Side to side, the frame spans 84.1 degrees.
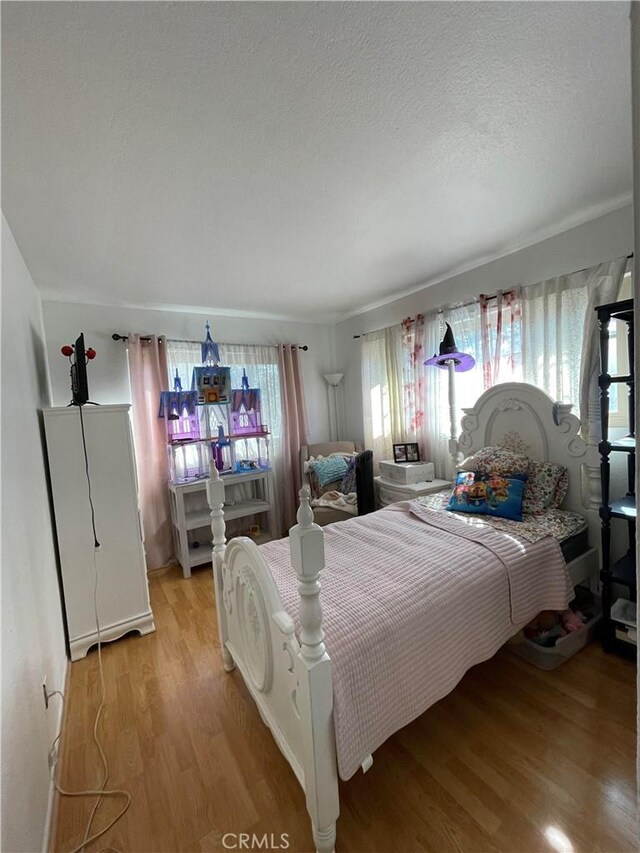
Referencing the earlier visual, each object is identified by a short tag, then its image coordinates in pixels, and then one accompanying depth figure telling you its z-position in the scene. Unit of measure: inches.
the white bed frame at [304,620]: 42.1
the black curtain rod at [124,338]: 120.3
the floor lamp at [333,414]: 170.7
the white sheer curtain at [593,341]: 81.0
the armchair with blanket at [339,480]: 118.1
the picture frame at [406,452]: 128.6
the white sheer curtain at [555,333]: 88.0
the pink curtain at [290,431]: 152.6
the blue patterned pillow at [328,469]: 137.3
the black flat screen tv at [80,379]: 83.6
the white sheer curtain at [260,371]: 134.6
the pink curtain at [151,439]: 124.1
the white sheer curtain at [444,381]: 111.7
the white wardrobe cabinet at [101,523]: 82.6
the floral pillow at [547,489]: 88.0
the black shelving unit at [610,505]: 70.4
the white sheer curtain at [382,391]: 138.0
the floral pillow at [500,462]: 92.0
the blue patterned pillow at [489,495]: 85.0
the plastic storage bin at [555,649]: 71.7
